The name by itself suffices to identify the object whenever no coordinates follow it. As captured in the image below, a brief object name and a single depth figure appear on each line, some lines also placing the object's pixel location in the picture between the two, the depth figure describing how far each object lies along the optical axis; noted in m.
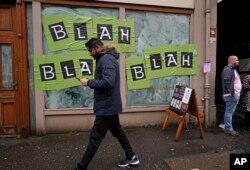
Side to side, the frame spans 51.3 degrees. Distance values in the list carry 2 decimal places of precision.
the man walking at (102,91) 3.54
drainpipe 6.10
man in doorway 5.53
